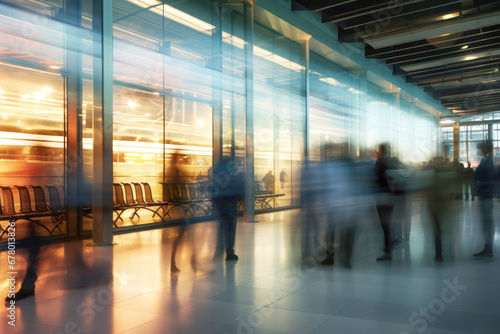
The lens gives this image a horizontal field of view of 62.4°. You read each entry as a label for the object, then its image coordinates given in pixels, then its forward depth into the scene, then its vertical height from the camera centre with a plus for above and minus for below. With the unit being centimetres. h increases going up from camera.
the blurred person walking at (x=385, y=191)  579 -34
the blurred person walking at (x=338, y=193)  532 -34
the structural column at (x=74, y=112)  853 +118
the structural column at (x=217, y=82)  1188 +249
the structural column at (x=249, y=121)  1148 +134
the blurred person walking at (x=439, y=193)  580 -37
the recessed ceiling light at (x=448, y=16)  1252 +459
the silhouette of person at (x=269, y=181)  1455 -47
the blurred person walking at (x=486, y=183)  594 -26
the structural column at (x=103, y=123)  747 +84
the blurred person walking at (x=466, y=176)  766 -21
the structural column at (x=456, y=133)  3044 +270
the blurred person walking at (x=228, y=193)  586 -37
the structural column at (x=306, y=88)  1405 +271
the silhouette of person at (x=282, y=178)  1523 -38
